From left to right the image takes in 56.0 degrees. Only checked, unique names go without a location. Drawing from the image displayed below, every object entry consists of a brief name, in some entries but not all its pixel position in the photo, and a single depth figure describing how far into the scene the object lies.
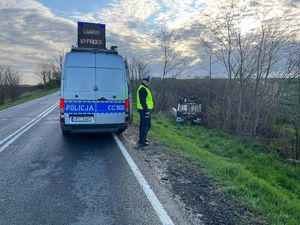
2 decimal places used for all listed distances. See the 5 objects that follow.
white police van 8.10
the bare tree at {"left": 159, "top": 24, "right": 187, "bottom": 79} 22.08
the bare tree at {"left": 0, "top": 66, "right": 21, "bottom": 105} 36.75
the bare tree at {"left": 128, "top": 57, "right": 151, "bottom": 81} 31.49
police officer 8.09
